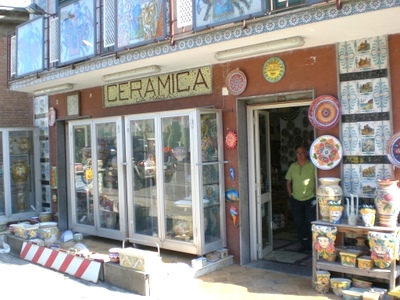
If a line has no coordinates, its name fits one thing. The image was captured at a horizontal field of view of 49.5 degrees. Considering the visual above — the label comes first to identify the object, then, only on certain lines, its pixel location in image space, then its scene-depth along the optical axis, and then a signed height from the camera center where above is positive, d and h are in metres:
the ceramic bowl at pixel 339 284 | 5.14 -1.60
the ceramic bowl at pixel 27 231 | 7.74 -1.30
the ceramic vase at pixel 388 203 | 4.91 -0.61
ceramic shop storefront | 5.61 +0.08
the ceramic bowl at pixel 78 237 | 8.40 -1.55
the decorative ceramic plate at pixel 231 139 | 6.70 +0.22
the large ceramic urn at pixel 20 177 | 10.65 -0.45
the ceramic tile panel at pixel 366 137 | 5.35 +0.16
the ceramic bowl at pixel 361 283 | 5.12 -1.59
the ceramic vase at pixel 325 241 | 5.20 -1.09
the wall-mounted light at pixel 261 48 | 5.53 +1.41
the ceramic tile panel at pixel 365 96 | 5.33 +0.68
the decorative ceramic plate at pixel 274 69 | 6.19 +1.20
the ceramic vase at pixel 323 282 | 5.27 -1.60
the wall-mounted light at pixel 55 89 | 8.91 +1.48
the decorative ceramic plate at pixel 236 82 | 6.60 +1.10
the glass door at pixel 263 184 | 6.89 -0.52
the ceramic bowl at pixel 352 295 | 4.87 -1.64
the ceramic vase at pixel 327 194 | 5.36 -0.54
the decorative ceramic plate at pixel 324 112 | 5.63 +0.51
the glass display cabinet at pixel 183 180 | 6.50 -0.40
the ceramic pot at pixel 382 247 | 4.77 -1.09
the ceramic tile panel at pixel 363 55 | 5.33 +1.19
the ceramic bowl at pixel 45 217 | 9.99 -1.35
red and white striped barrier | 6.12 -1.58
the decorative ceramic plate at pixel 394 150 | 5.14 -0.01
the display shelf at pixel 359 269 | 4.81 -1.37
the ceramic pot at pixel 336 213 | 5.23 -0.76
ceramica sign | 7.16 +1.22
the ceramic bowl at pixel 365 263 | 4.93 -1.29
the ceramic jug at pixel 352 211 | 5.15 -0.75
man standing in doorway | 6.97 -0.70
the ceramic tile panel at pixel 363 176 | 5.36 -0.34
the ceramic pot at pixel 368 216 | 4.97 -0.76
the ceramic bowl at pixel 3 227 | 9.83 -1.53
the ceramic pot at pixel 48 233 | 7.84 -1.35
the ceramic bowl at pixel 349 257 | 5.07 -1.26
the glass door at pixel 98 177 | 7.83 -0.38
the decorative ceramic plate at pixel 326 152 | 5.66 -0.02
